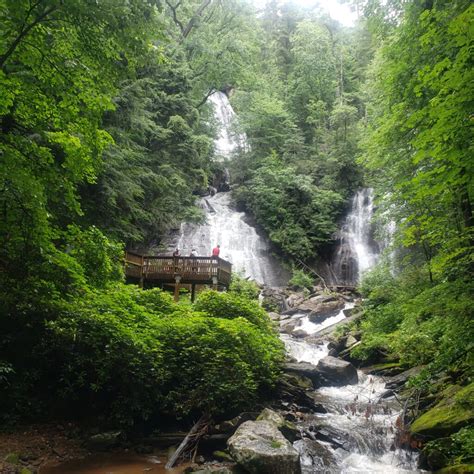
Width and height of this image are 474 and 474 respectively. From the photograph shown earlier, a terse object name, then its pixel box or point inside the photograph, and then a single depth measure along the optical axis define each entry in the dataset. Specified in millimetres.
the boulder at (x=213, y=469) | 5598
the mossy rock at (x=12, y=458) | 5445
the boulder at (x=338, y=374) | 10875
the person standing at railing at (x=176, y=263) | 15828
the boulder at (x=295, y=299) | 20766
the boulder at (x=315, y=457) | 6484
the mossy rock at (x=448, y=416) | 6148
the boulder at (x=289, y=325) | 17109
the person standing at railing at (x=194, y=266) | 15817
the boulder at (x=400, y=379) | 10016
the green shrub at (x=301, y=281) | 23562
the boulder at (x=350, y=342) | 13852
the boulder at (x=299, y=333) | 16656
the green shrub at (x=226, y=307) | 10039
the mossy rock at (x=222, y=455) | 6352
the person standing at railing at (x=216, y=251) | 17773
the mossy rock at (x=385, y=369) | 11305
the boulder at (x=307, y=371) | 10609
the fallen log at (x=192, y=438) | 6188
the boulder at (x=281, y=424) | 7148
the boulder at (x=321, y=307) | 18844
